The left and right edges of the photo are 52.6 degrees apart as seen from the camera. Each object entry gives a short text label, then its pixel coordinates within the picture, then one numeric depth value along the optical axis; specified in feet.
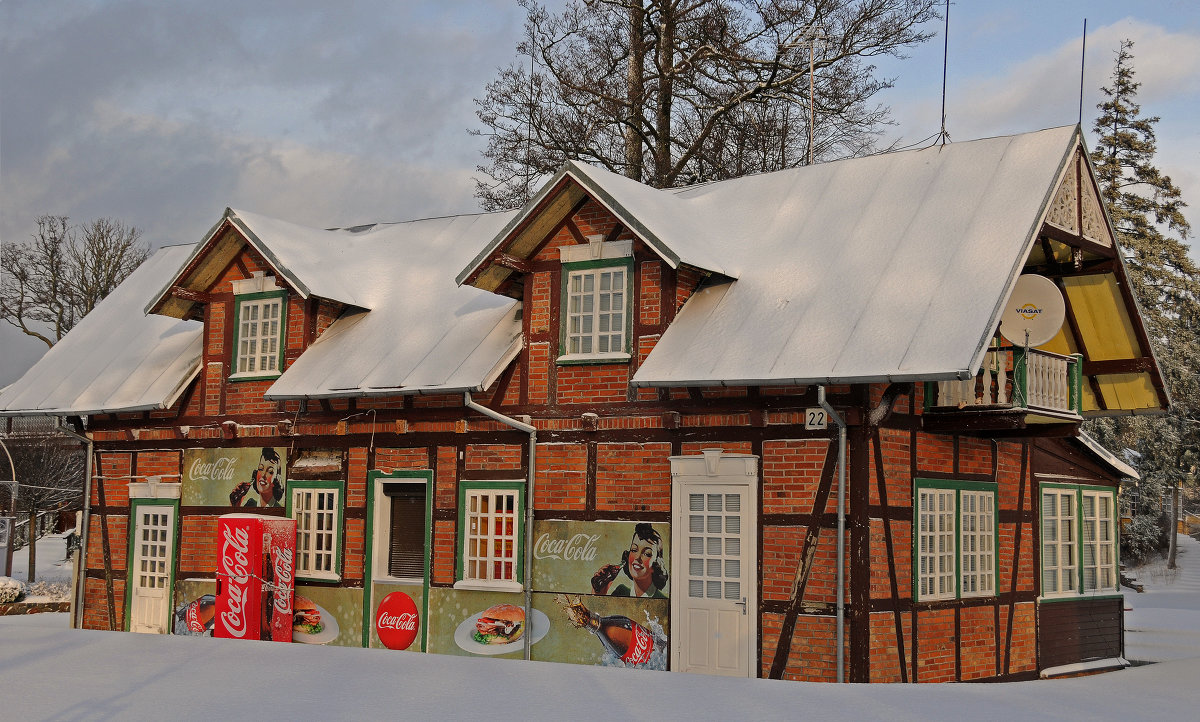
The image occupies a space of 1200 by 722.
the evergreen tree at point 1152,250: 106.42
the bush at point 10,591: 73.82
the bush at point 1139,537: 118.93
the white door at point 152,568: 57.67
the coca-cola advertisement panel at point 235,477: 55.31
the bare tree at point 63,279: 120.47
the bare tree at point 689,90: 81.25
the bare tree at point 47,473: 106.63
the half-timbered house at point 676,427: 41.32
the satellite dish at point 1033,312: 44.42
